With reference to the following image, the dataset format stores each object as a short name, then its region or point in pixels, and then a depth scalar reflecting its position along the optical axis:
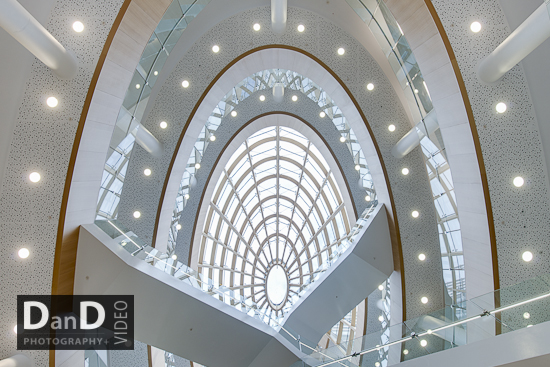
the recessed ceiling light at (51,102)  7.66
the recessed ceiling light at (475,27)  7.81
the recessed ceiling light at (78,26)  7.57
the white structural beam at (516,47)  5.91
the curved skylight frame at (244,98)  16.38
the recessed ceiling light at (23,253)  7.94
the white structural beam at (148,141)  12.06
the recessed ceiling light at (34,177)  7.84
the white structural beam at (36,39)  5.52
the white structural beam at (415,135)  10.05
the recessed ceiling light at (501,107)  8.05
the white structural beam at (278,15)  11.72
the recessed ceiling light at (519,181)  8.37
